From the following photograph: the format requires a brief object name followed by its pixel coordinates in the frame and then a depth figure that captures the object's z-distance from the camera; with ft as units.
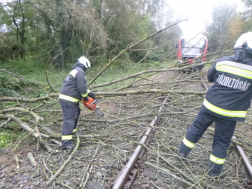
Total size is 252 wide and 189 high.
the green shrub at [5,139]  10.46
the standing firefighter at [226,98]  7.00
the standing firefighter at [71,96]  9.87
